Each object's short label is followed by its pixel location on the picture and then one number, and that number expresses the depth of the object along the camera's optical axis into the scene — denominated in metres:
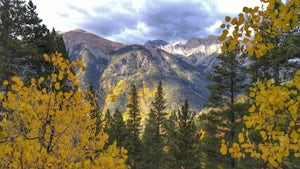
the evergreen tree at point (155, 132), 37.34
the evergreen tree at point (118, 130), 33.31
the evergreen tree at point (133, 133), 33.59
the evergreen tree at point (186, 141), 23.72
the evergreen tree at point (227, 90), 19.08
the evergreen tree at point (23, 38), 18.00
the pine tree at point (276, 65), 14.33
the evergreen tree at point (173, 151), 24.44
